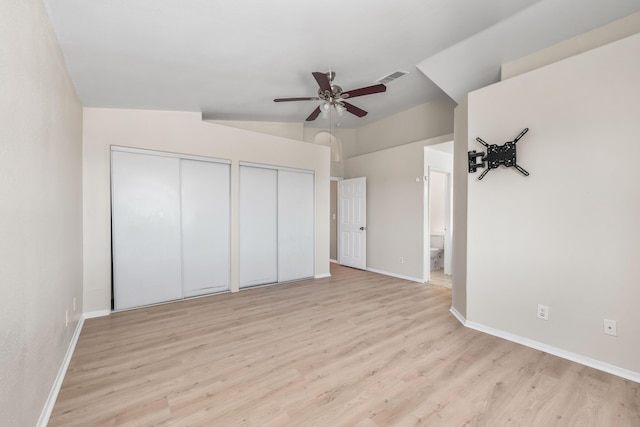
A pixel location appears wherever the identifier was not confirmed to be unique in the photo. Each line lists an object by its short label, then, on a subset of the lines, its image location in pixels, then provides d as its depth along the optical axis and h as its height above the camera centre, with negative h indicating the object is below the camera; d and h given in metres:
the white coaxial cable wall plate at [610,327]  2.22 -0.93
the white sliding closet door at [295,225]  4.91 -0.25
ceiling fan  2.92 +1.31
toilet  6.04 -0.90
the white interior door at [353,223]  6.00 -0.26
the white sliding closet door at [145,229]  3.53 -0.23
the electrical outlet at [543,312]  2.57 -0.93
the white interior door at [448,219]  5.46 -0.16
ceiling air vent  3.64 +1.79
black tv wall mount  2.73 +0.56
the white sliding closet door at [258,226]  4.50 -0.25
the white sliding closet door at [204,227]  3.99 -0.23
